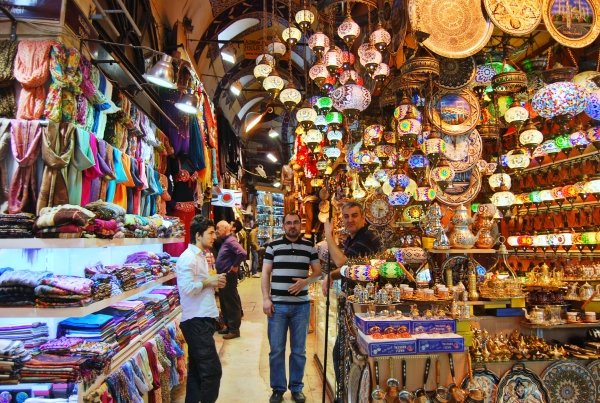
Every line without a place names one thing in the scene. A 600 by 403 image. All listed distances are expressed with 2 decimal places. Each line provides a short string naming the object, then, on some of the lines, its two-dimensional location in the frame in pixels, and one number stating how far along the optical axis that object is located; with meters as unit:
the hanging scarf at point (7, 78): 2.54
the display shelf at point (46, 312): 2.07
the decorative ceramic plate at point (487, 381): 2.73
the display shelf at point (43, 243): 2.13
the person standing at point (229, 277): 5.39
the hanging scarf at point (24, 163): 2.40
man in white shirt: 2.82
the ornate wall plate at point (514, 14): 2.83
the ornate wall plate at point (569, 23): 2.94
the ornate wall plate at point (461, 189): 4.08
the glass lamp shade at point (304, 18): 3.79
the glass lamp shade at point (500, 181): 4.50
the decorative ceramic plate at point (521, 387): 2.77
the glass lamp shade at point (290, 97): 4.03
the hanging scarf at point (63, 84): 2.57
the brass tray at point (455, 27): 3.02
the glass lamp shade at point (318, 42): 3.63
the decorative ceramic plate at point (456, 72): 3.90
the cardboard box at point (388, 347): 2.27
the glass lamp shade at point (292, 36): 3.78
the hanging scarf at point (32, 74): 2.53
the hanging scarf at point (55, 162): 2.44
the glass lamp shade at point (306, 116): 4.21
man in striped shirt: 3.40
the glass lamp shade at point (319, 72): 3.69
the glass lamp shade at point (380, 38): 3.51
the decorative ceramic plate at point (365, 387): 2.34
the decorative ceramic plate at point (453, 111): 3.95
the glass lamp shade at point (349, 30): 3.48
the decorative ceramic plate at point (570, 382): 2.88
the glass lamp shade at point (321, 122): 4.78
